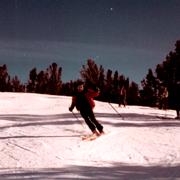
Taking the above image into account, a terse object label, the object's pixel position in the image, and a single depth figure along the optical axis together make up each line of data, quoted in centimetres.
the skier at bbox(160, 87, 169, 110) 2381
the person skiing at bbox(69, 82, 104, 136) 1206
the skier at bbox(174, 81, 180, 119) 2225
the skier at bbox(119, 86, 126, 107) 2746
